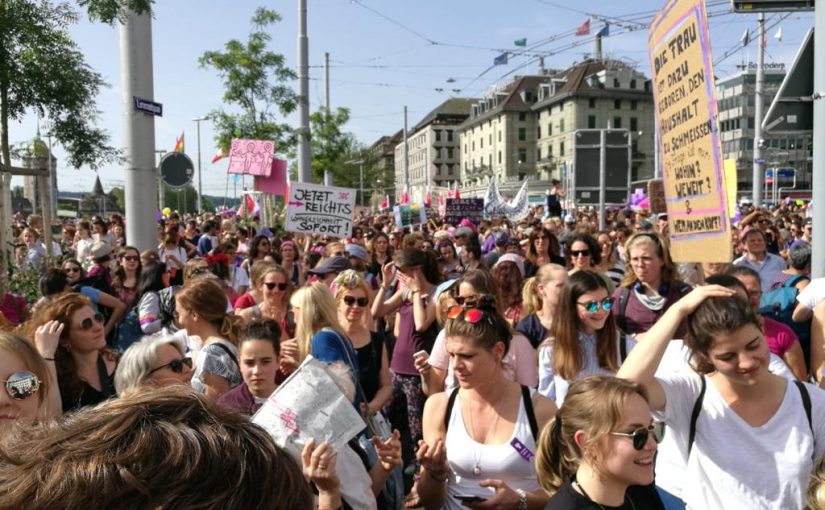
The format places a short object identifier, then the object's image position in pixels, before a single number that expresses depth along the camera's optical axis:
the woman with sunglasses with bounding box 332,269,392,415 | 4.90
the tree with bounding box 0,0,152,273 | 6.61
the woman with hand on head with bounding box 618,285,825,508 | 2.62
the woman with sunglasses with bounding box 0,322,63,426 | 2.72
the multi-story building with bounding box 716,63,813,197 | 79.75
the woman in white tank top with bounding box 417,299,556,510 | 3.05
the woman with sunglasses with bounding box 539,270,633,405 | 4.12
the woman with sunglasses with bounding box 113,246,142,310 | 7.73
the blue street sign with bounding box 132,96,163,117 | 9.57
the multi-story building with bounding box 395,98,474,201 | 119.19
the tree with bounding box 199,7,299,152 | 14.84
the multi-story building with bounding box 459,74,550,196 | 95.44
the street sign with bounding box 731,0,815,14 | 5.18
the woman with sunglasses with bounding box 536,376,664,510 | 2.42
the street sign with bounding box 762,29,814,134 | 4.89
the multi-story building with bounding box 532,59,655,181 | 83.25
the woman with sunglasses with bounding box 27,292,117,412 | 3.97
